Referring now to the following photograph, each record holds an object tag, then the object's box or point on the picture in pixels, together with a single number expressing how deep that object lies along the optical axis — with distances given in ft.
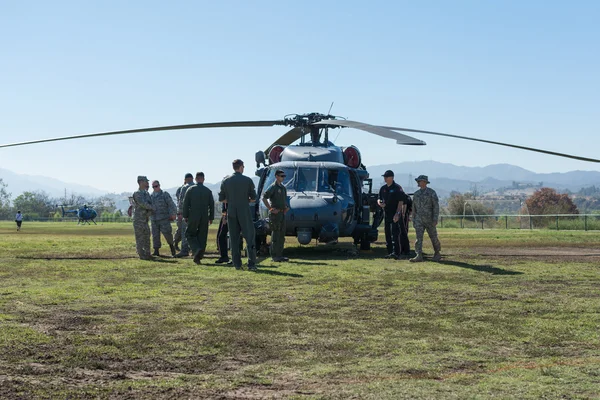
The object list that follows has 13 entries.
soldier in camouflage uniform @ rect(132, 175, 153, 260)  51.55
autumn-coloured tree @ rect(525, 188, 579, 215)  288.08
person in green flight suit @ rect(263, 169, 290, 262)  47.88
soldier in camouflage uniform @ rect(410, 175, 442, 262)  48.26
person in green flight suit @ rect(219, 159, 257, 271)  43.04
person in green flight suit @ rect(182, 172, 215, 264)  47.11
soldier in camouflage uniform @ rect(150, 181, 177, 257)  55.16
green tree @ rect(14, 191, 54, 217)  529.04
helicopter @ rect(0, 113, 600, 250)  51.19
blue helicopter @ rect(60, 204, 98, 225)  223.71
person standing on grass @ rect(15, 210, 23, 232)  152.66
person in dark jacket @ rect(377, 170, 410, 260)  51.90
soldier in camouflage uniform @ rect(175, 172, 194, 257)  54.85
